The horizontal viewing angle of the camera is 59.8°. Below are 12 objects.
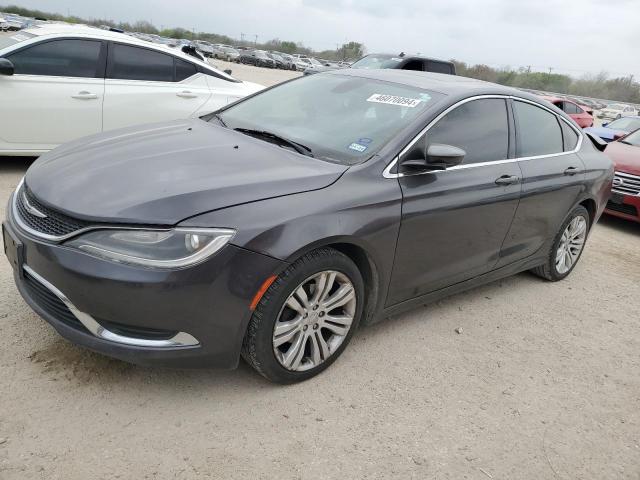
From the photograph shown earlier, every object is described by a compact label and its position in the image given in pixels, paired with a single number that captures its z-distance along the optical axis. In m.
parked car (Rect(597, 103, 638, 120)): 42.98
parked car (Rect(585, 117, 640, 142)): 12.18
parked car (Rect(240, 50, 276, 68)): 57.72
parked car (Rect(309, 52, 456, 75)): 12.09
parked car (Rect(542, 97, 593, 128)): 16.92
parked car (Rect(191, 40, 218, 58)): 53.66
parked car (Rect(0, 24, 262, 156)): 5.61
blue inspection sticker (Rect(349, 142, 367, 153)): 3.19
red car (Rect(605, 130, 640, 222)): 7.33
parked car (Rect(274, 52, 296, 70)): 58.25
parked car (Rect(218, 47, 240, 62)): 58.25
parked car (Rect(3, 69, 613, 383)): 2.41
